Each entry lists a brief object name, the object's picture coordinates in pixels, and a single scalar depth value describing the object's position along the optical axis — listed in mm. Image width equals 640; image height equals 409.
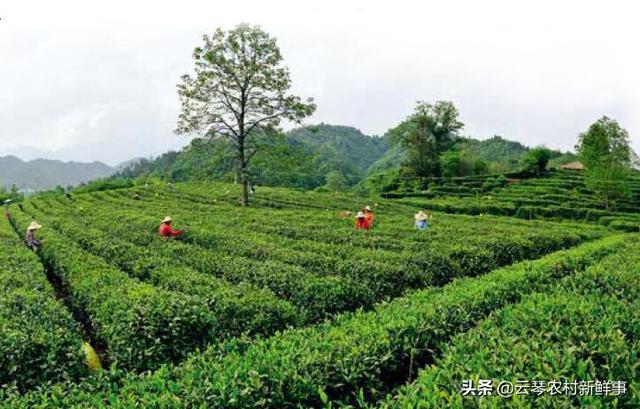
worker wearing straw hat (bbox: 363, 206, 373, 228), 20636
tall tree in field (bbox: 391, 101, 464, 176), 72688
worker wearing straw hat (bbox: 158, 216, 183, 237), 17672
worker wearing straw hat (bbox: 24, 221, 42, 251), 19002
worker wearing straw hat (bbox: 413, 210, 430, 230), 20219
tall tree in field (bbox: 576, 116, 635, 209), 45594
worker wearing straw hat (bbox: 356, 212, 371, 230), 20170
